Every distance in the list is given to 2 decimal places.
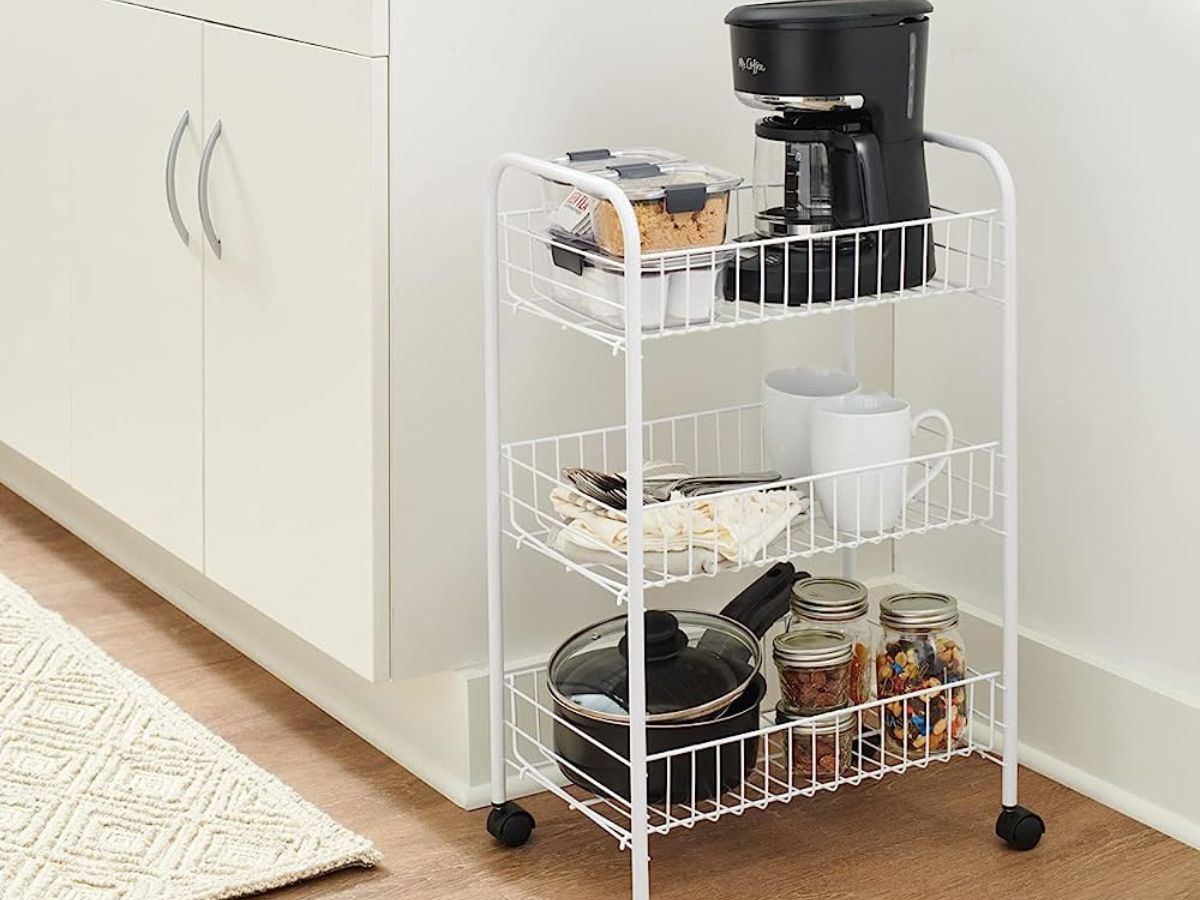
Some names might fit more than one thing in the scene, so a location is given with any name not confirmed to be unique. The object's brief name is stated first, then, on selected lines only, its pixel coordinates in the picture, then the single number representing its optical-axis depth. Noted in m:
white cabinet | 3.52
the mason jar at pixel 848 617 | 3.56
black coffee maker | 3.32
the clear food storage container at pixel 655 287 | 3.29
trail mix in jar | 3.55
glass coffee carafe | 3.37
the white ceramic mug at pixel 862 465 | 3.42
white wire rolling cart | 3.32
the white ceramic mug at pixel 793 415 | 3.50
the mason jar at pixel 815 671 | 3.52
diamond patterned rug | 3.47
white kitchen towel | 3.36
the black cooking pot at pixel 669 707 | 3.44
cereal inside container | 3.30
